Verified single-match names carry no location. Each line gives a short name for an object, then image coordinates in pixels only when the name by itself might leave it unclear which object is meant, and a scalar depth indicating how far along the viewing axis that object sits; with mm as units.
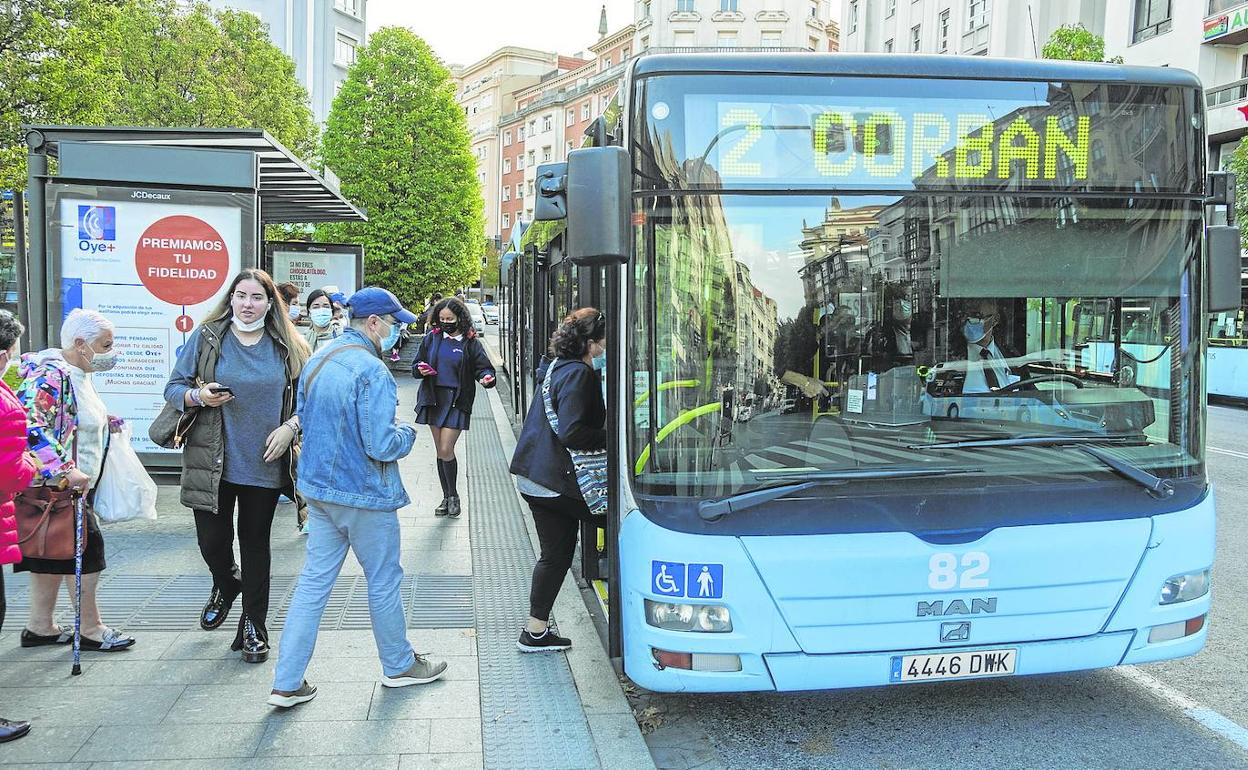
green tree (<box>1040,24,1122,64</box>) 25500
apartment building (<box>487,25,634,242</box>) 80125
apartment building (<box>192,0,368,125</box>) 50312
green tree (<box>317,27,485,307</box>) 28656
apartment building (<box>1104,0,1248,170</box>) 29109
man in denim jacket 4359
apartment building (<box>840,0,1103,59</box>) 38656
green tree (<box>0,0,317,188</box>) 16188
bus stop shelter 8891
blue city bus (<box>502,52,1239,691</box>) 3967
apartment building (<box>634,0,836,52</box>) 67812
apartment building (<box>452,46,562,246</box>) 97875
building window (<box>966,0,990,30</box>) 40500
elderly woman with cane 4660
